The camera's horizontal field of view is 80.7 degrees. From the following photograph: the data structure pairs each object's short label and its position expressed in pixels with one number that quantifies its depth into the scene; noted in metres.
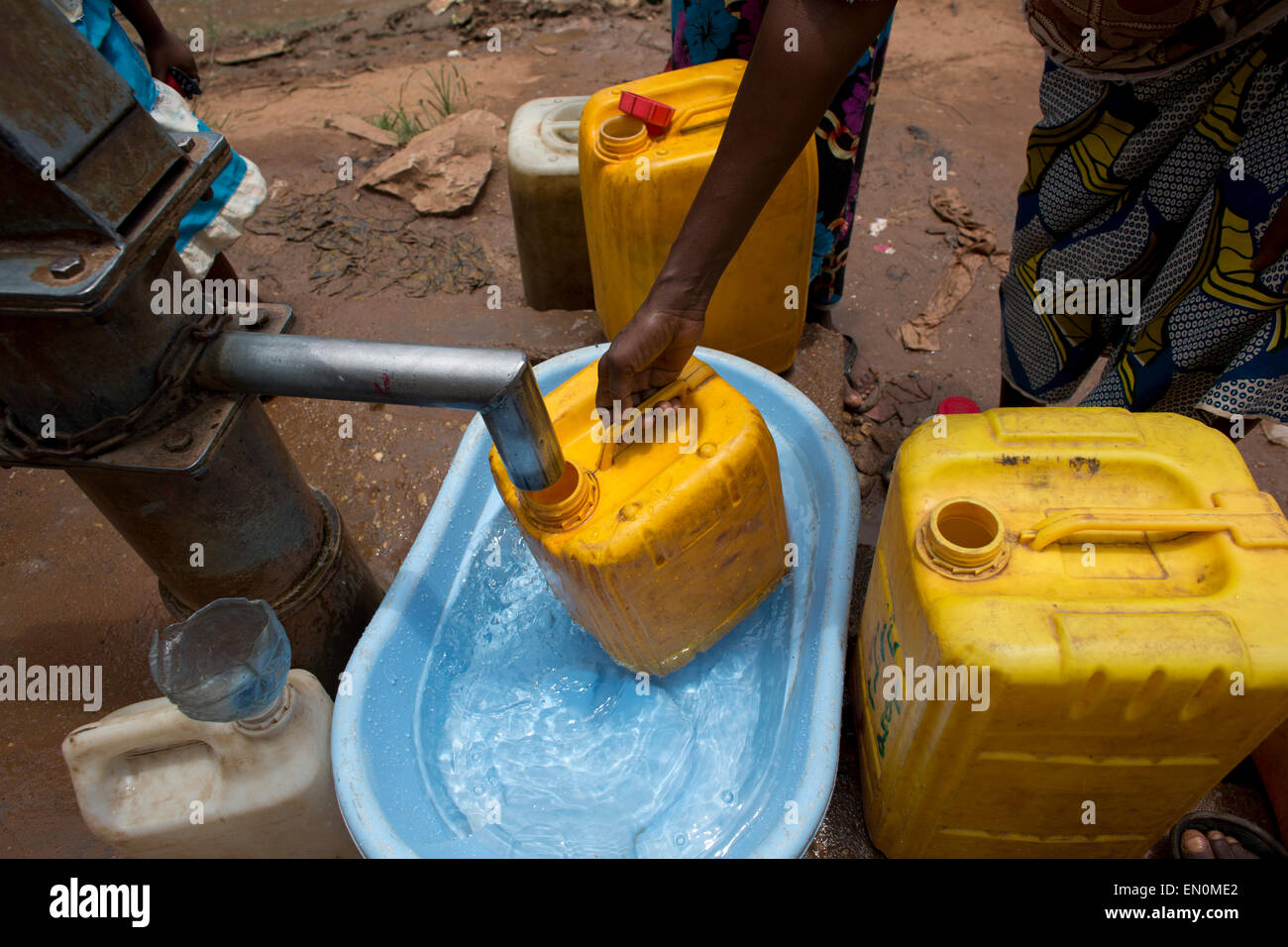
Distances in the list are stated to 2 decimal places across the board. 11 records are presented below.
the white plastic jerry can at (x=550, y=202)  2.50
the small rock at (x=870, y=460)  2.44
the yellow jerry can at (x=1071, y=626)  1.00
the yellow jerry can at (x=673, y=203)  1.71
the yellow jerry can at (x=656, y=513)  1.28
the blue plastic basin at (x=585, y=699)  1.38
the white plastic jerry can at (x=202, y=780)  1.34
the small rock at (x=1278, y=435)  2.63
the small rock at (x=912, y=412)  2.62
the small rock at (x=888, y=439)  2.50
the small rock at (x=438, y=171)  3.55
